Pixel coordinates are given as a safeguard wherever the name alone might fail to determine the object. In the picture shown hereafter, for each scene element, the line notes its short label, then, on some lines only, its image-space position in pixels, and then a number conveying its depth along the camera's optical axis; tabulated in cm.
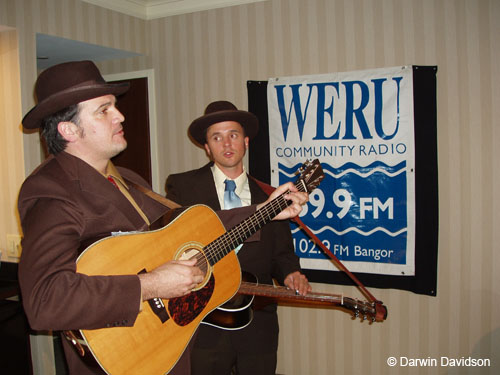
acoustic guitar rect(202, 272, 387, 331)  181
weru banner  278
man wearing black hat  204
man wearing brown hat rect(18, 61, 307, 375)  118
